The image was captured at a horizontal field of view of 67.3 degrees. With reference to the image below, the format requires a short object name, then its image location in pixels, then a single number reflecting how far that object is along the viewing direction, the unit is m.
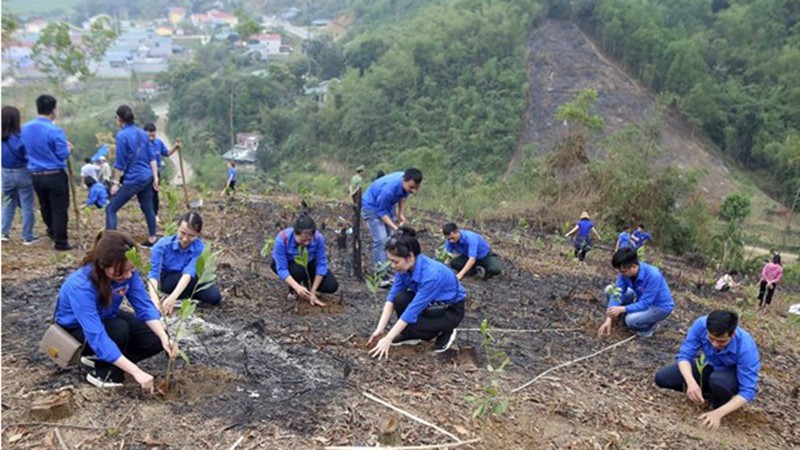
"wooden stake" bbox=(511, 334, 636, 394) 4.19
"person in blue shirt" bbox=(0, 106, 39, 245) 5.78
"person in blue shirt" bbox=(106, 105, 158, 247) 6.07
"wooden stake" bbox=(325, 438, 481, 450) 3.17
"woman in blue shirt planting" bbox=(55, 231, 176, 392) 3.19
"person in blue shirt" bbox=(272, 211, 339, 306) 5.14
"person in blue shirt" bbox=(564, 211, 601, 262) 10.63
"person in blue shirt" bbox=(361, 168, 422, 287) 6.12
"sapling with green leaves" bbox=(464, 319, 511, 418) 3.44
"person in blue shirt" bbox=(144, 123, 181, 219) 7.95
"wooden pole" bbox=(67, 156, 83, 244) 6.38
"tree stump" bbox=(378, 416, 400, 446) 3.15
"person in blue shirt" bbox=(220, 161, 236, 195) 11.86
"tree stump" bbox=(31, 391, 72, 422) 3.07
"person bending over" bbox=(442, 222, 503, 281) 6.93
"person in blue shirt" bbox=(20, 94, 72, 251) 5.64
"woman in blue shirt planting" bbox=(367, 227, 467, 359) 4.23
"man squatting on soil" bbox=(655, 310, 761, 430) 4.01
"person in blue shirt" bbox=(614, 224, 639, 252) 10.01
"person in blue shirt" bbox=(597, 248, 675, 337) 5.36
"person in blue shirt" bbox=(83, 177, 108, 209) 7.64
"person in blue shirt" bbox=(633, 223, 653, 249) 10.37
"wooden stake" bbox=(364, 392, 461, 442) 3.35
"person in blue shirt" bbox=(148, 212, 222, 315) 4.60
